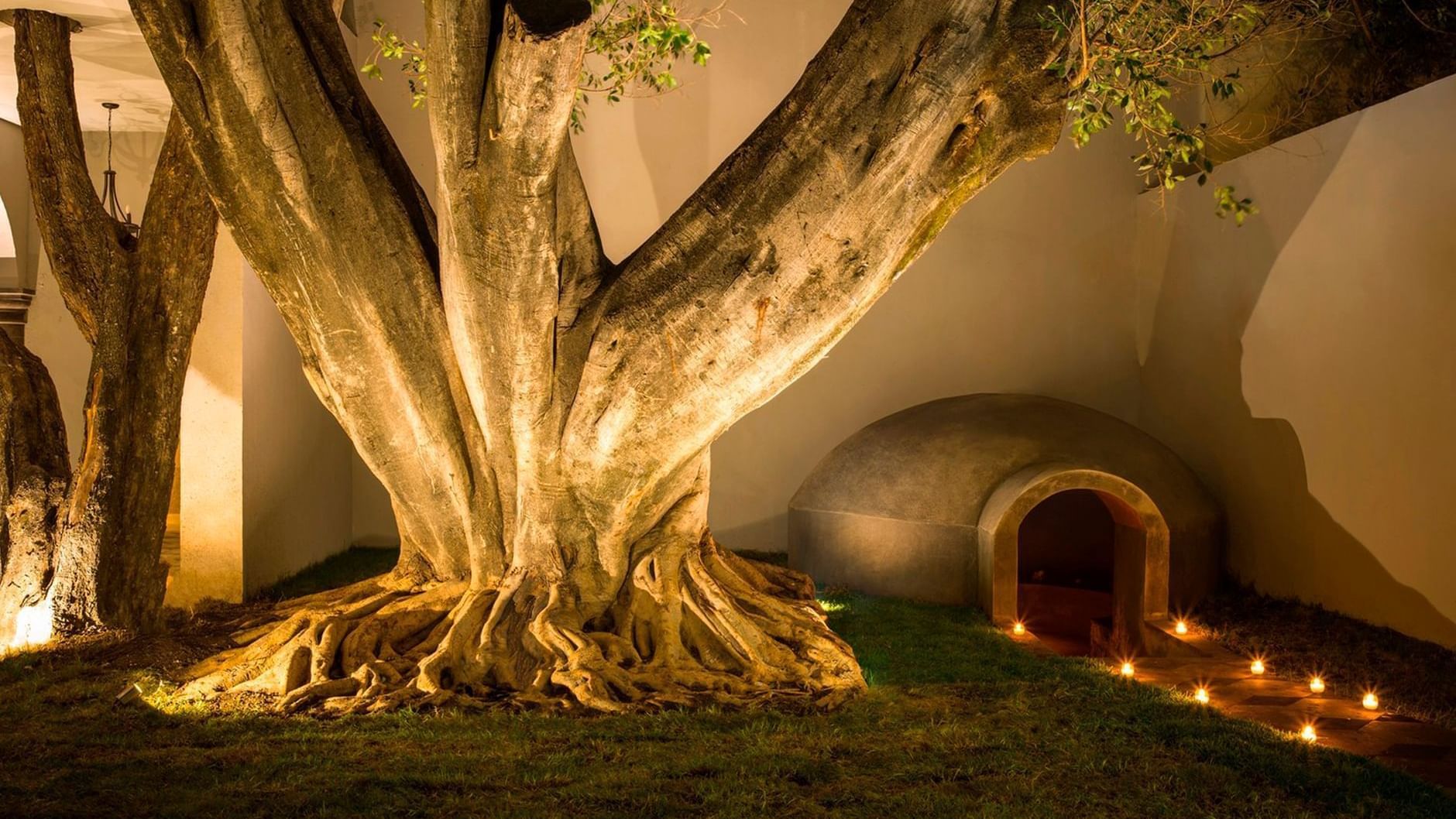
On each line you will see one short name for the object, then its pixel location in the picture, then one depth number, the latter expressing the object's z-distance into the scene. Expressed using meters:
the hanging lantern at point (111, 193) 8.31
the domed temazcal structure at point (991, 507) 7.63
